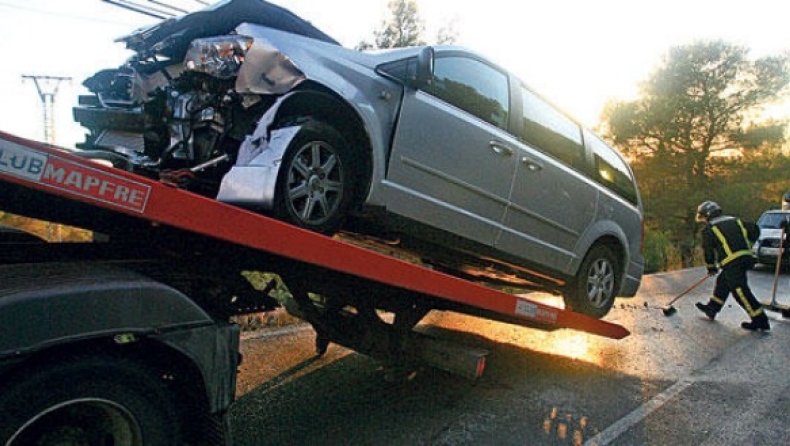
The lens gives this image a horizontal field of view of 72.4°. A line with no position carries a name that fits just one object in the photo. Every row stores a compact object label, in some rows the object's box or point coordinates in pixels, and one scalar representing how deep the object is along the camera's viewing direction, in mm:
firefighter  6918
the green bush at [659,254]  14880
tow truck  1725
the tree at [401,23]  20175
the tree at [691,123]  24031
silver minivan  2717
